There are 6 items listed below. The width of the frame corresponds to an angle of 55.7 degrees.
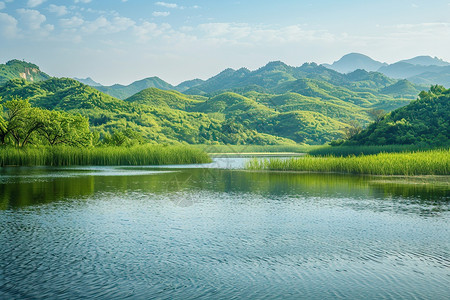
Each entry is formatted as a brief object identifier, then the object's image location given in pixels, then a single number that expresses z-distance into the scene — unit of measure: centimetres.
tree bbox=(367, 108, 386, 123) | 10711
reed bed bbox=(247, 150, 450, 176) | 3350
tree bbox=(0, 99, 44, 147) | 4784
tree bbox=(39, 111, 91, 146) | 5031
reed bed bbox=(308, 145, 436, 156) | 5034
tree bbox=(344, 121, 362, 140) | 9312
